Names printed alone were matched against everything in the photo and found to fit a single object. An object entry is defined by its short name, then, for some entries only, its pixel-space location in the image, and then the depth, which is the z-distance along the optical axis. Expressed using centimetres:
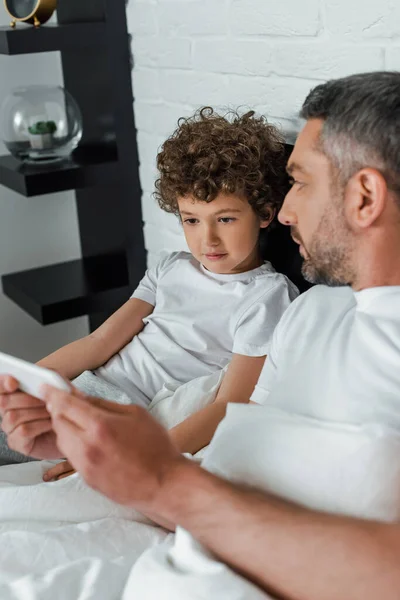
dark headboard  173
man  94
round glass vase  219
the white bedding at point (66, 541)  104
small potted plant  220
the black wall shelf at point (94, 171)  216
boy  163
